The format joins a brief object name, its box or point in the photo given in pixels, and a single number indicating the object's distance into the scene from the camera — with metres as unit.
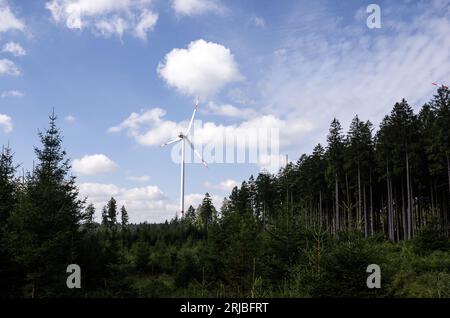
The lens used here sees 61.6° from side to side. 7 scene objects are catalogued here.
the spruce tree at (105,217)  120.56
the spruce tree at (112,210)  108.62
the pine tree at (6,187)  20.06
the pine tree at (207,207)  96.31
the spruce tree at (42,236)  15.95
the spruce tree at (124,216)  122.36
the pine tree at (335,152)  58.00
